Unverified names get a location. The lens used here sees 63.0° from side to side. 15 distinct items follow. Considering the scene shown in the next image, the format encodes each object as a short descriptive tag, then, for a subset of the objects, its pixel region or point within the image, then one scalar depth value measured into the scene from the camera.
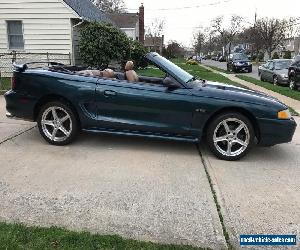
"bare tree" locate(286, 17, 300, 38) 46.15
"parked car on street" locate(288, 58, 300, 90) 10.39
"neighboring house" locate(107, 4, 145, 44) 26.02
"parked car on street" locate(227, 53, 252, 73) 20.87
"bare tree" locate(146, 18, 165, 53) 49.45
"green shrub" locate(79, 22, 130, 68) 10.34
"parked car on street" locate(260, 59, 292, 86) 12.04
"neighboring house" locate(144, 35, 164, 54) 46.85
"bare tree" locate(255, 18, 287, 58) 35.35
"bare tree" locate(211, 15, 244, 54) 47.04
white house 9.95
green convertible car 3.49
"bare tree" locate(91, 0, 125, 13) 37.11
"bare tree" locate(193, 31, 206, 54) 61.72
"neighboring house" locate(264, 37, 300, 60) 47.69
